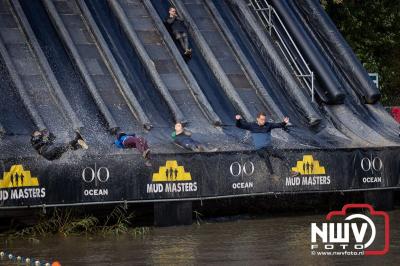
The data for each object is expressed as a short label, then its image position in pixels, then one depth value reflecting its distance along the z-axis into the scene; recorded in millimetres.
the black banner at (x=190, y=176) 19875
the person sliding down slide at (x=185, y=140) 21562
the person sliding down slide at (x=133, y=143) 20469
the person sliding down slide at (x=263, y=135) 21578
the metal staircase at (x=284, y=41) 26477
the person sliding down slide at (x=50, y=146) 20094
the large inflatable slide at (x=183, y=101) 20625
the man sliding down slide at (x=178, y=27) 25922
